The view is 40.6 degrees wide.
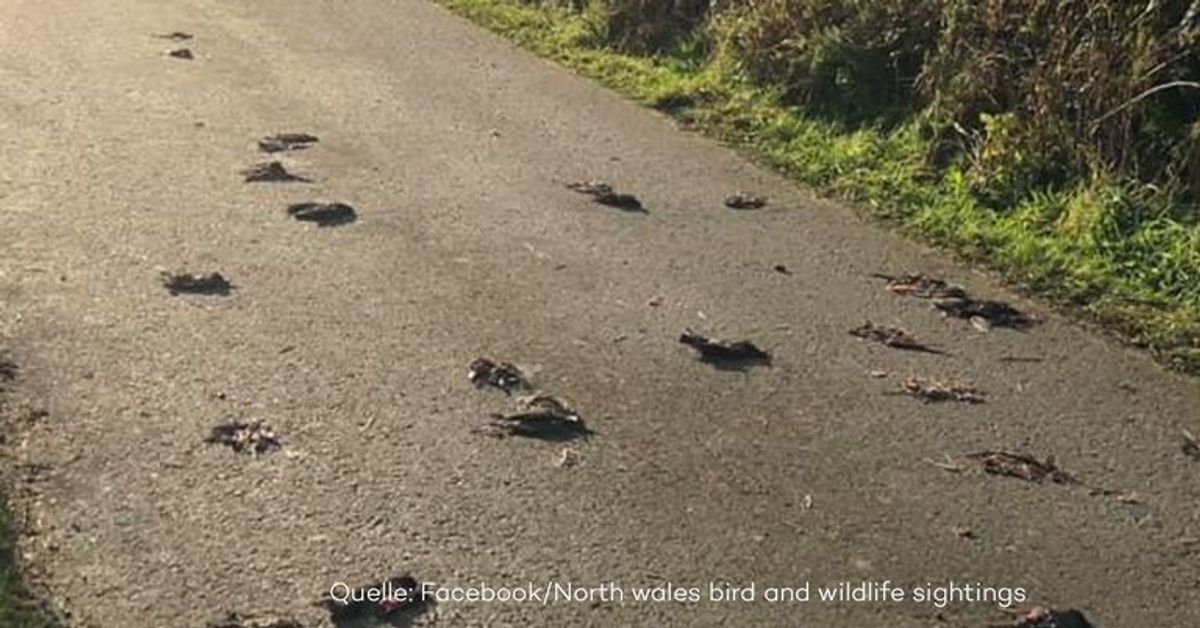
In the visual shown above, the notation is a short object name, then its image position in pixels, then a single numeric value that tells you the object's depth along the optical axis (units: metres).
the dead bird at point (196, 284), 5.74
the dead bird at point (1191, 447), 4.75
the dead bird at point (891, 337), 5.50
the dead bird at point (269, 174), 7.20
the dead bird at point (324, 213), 6.63
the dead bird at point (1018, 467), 4.55
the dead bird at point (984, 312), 5.76
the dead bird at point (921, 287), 6.02
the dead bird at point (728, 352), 5.34
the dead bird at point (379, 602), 3.70
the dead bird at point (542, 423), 4.71
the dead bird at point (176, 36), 10.41
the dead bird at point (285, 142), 7.75
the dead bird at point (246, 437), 4.52
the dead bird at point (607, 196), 7.07
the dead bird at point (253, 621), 3.66
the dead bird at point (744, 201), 7.12
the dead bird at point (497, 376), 5.04
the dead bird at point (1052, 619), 3.80
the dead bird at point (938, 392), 5.07
